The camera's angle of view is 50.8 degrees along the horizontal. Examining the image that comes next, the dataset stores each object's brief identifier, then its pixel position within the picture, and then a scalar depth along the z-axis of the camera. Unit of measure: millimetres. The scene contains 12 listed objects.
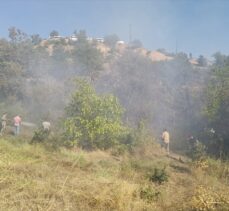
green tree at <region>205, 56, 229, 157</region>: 14007
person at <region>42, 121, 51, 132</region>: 11855
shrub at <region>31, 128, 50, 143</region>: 10097
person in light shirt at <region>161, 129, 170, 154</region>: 11741
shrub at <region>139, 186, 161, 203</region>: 5181
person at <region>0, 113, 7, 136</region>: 12462
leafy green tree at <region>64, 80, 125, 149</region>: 10538
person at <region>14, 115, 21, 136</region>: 12277
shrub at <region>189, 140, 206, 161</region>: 9460
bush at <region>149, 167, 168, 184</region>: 6573
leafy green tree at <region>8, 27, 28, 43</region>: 23167
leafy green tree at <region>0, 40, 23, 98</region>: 18596
